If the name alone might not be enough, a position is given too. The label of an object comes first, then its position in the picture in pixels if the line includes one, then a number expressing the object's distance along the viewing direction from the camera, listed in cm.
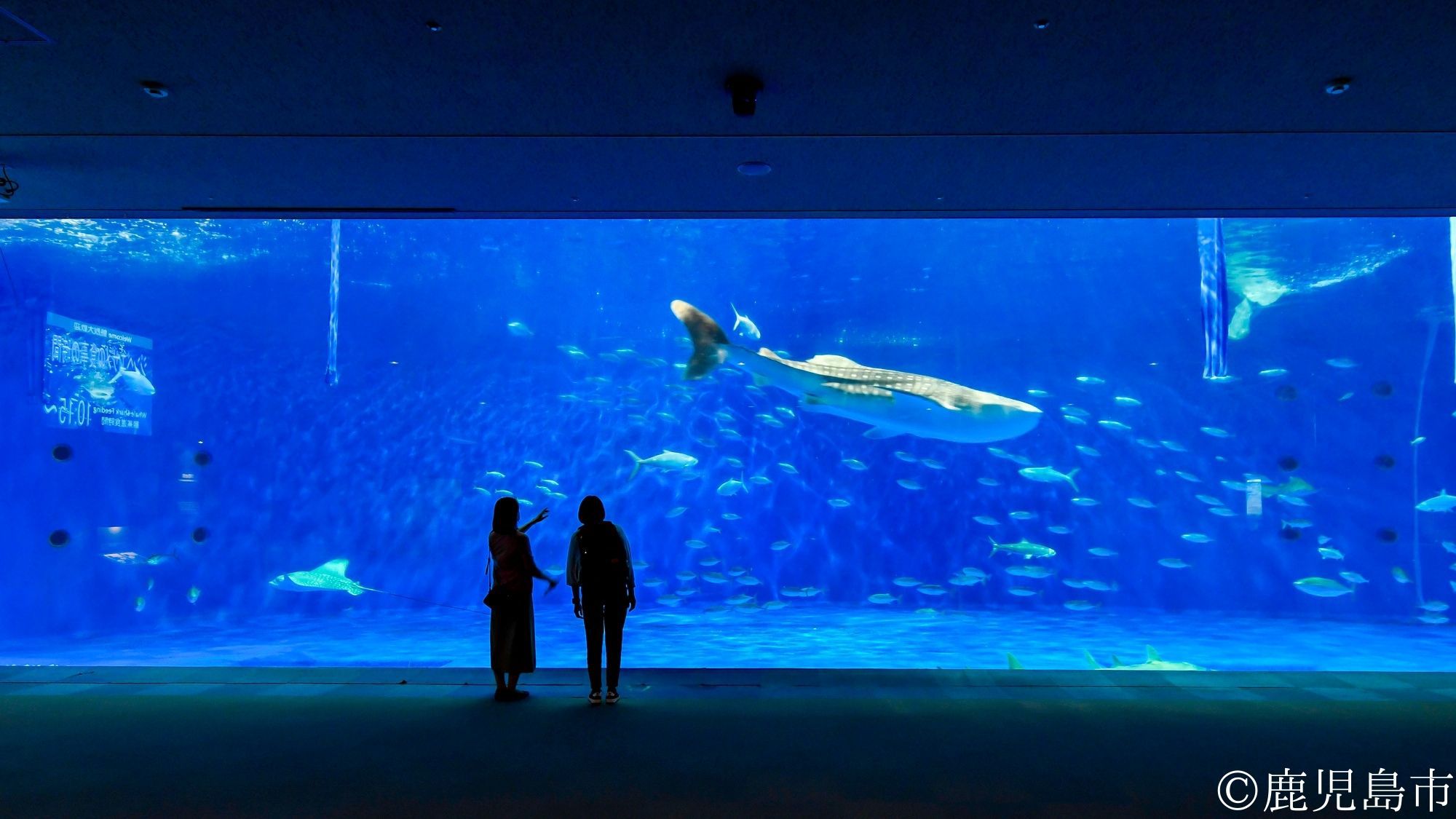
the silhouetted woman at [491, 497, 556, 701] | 422
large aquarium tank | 1282
